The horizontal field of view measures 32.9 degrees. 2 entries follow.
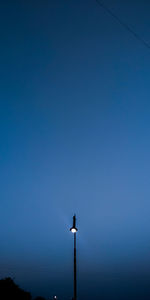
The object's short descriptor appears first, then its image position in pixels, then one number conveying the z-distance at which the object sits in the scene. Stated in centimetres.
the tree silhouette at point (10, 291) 4240
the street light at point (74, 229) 1439
